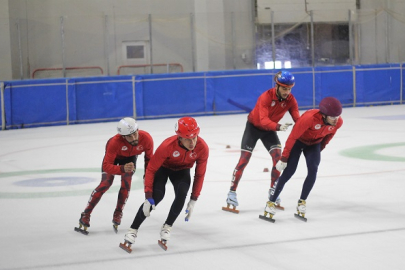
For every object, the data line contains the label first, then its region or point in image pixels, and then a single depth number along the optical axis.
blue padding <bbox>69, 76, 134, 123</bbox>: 23.39
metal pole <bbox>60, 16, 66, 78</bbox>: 23.53
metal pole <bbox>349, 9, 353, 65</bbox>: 26.19
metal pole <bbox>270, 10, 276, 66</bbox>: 25.28
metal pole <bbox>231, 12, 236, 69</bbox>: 25.28
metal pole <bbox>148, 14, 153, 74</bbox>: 24.45
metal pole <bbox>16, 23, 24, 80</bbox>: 23.36
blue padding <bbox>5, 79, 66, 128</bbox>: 22.27
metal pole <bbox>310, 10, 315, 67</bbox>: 25.95
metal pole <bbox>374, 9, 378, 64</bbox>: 26.60
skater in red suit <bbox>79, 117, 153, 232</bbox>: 7.30
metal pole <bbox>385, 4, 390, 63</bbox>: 26.69
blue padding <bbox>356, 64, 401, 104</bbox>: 26.81
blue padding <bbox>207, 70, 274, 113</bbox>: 25.09
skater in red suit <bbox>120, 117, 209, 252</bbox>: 6.59
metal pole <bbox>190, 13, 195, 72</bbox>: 24.77
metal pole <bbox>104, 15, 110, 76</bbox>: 23.98
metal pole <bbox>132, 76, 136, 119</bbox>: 24.09
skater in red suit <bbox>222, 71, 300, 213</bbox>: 8.48
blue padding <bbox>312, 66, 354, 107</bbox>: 26.22
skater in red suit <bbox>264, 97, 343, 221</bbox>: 7.61
